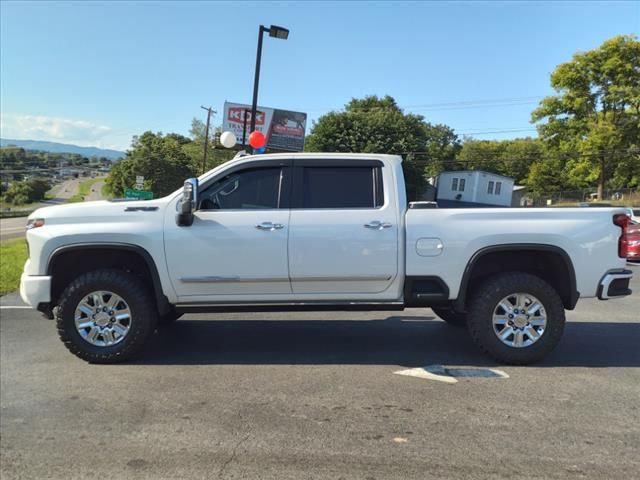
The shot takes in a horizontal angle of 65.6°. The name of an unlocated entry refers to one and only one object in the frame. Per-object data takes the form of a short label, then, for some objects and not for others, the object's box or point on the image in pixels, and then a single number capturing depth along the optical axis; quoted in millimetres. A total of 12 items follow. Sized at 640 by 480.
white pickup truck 4598
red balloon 11234
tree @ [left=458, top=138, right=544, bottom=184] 85188
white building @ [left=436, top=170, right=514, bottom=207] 53688
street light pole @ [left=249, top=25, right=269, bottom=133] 16323
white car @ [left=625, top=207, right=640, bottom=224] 4703
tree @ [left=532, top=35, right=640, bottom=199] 36844
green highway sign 19462
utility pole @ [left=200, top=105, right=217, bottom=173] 50891
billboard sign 36188
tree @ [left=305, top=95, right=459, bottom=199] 45250
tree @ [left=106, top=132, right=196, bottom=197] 45781
